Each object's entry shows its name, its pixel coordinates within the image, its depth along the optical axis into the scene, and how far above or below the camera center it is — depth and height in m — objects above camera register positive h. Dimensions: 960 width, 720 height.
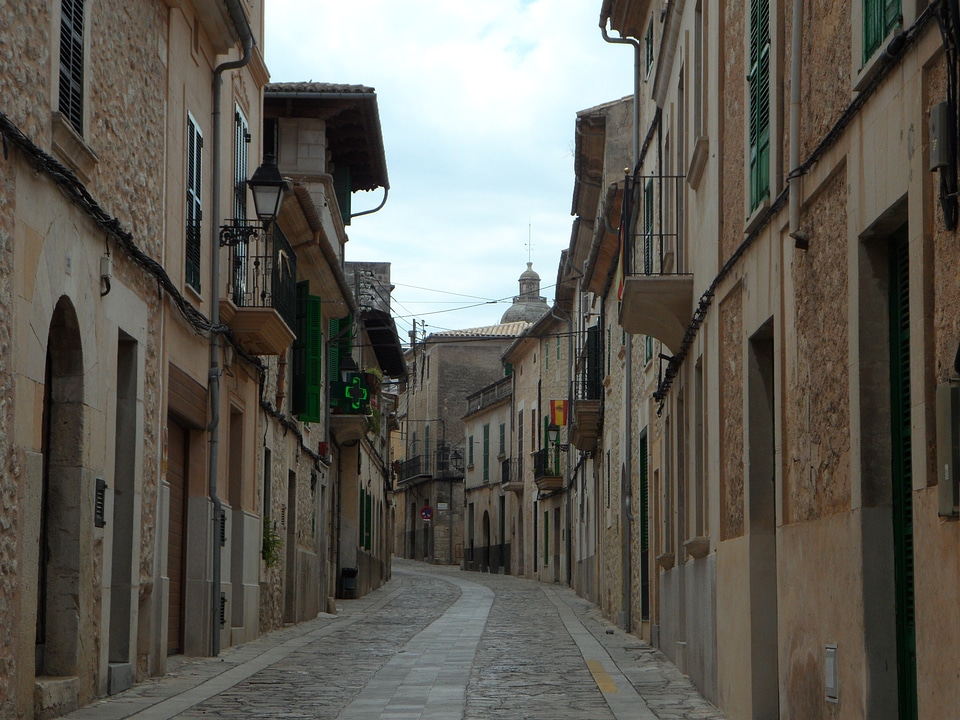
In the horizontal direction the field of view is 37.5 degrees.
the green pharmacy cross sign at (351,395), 27.91 +2.31
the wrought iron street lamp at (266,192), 15.66 +3.55
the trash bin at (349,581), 32.19 -1.60
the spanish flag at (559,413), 38.62 +2.71
